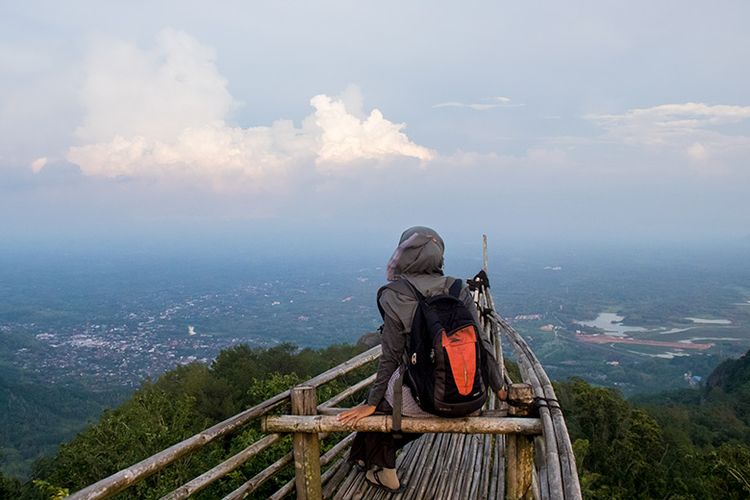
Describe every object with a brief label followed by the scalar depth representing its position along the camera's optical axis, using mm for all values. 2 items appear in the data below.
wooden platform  2723
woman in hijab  2127
